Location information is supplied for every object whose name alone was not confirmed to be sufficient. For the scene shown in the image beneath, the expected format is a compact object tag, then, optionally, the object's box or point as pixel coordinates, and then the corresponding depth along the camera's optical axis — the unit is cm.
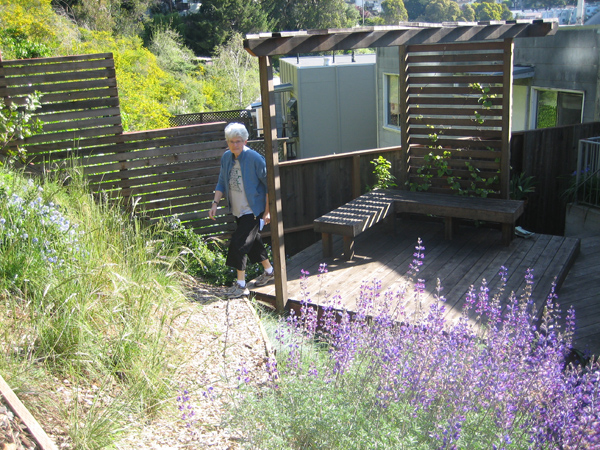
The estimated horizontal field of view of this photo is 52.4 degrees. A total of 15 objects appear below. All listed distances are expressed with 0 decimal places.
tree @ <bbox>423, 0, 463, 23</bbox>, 8862
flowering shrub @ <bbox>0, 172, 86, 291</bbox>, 412
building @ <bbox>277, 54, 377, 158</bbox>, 1923
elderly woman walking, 583
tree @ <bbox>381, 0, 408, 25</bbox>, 8825
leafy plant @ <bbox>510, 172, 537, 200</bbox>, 860
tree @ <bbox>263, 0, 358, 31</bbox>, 5653
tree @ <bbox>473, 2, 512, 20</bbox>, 8378
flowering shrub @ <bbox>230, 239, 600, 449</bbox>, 288
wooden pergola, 519
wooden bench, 675
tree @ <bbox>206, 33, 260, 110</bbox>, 2812
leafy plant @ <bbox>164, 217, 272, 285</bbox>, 659
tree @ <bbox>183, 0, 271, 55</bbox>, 4306
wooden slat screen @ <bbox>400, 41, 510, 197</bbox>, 739
